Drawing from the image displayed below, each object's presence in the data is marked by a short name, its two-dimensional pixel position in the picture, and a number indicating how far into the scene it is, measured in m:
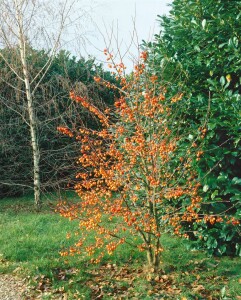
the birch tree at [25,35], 10.90
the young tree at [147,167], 5.47
